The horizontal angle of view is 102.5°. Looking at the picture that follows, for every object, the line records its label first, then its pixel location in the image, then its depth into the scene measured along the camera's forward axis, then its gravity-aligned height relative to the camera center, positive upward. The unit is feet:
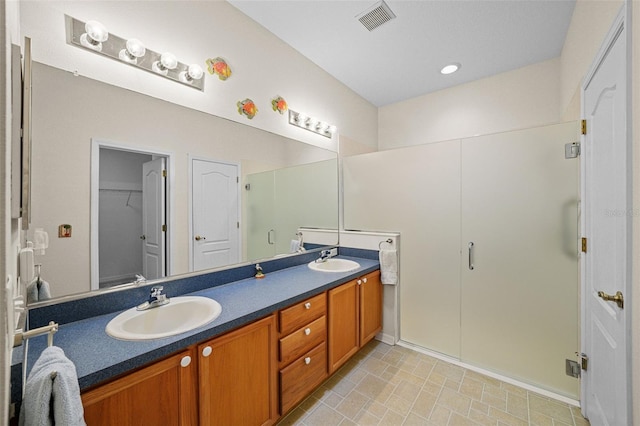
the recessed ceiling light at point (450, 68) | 8.06 +4.64
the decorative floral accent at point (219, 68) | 5.52 +3.18
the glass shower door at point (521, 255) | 5.84 -1.03
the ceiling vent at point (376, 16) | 5.87 +4.73
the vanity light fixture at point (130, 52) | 3.97 +2.77
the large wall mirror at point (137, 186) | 3.72 +0.50
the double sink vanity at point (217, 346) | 2.99 -1.96
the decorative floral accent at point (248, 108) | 6.14 +2.55
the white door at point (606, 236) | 3.28 -0.35
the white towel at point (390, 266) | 7.98 -1.65
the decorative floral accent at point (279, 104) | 6.94 +2.98
